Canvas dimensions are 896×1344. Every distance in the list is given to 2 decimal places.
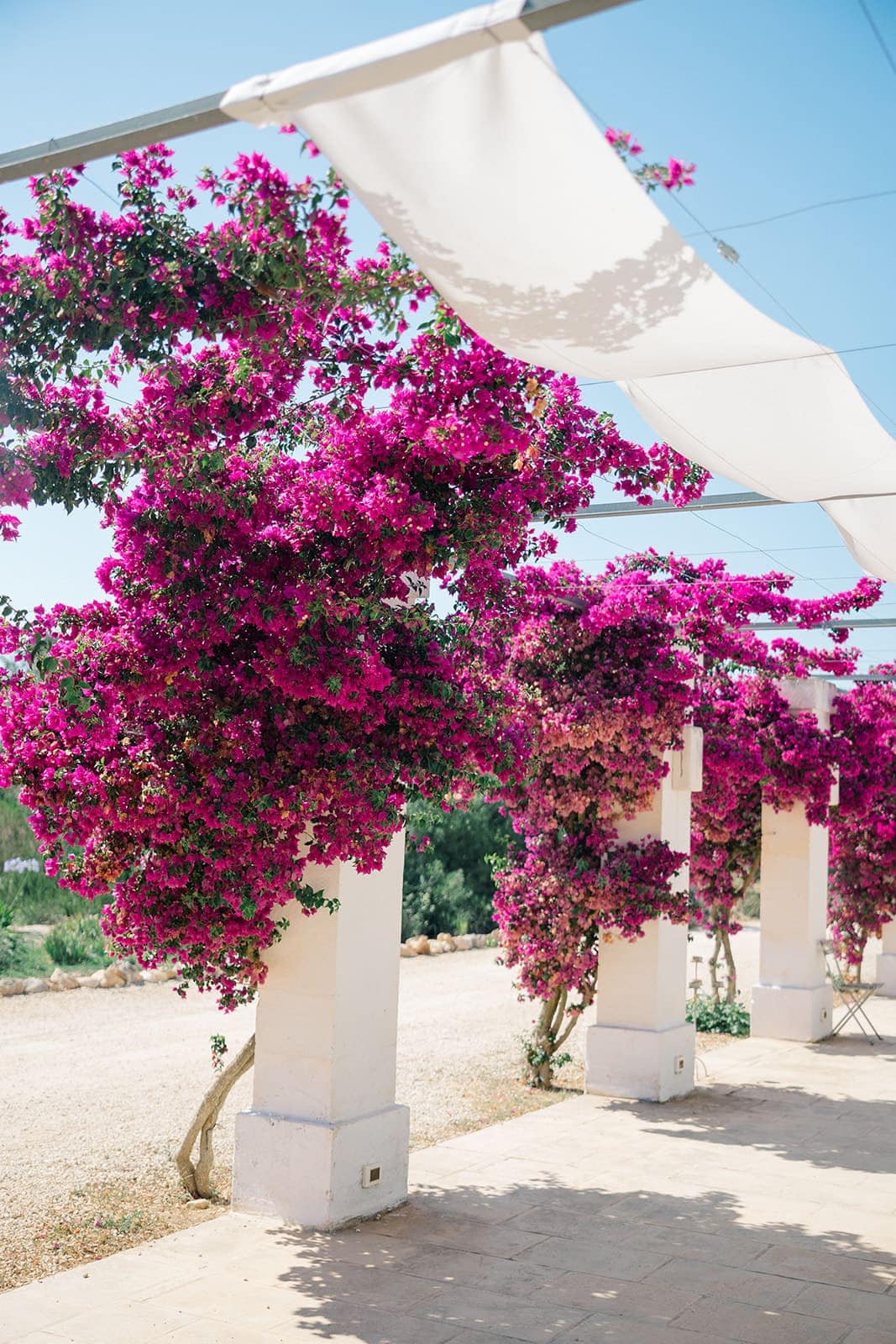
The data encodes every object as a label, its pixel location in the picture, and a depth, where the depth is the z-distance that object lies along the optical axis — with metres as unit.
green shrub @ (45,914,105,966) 13.29
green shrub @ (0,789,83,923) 15.01
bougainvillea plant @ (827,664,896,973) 11.14
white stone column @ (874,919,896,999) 14.32
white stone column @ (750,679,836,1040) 10.83
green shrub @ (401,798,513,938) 18.17
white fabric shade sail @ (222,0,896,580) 2.55
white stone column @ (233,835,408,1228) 5.17
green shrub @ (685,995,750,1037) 11.10
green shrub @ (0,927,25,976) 12.59
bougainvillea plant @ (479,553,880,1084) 7.69
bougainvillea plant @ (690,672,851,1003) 9.62
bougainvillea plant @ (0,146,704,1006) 4.10
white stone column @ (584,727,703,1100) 8.09
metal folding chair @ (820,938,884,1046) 10.84
